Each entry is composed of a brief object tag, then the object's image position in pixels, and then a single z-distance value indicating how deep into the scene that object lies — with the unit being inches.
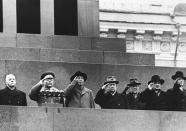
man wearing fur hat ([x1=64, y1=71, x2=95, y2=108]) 1020.5
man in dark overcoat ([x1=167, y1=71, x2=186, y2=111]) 1056.2
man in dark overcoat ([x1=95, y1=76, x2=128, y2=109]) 1028.5
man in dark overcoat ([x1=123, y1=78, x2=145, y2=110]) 1043.3
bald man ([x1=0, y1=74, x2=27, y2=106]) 1001.5
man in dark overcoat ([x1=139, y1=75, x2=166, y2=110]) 1047.6
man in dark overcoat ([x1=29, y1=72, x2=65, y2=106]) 988.6
